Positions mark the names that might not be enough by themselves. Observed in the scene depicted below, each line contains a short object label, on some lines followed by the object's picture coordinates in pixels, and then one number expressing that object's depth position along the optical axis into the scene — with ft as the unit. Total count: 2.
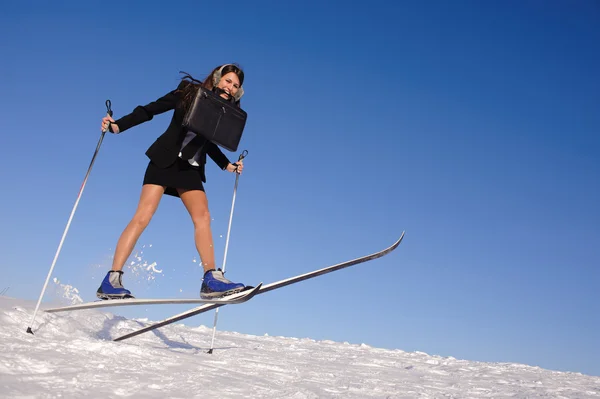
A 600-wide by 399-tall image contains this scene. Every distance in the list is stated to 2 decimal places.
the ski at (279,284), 14.32
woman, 14.21
